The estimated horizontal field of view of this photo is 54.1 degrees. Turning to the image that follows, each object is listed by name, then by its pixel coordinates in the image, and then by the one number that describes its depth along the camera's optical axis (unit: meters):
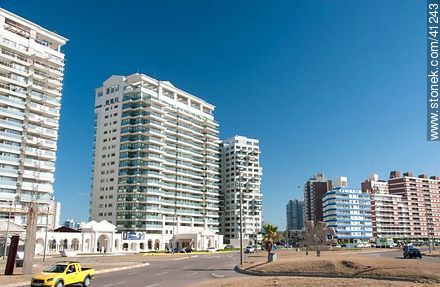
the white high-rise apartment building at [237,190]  173.88
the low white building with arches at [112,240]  88.81
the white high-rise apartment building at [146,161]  121.06
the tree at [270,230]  66.68
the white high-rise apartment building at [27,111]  94.66
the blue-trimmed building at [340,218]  195.38
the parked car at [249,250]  92.16
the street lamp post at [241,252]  44.16
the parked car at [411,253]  58.69
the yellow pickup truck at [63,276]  24.02
